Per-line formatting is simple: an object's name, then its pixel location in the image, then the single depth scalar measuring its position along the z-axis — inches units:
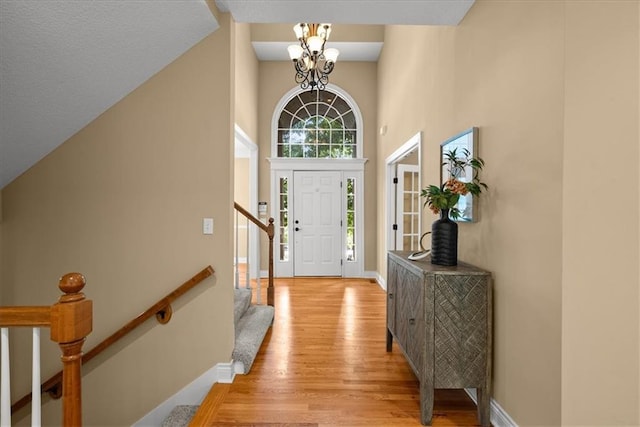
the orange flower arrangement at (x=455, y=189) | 84.0
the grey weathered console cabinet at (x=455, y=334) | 78.3
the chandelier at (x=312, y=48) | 138.4
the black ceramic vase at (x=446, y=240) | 87.7
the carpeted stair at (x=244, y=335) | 92.8
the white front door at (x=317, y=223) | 240.8
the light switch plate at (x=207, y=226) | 98.4
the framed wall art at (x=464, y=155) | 88.8
